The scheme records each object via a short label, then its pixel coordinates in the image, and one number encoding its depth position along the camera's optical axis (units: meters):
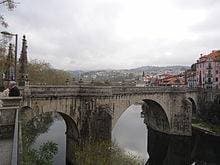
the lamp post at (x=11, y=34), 17.38
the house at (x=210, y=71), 70.81
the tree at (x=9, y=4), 9.79
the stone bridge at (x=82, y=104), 24.42
